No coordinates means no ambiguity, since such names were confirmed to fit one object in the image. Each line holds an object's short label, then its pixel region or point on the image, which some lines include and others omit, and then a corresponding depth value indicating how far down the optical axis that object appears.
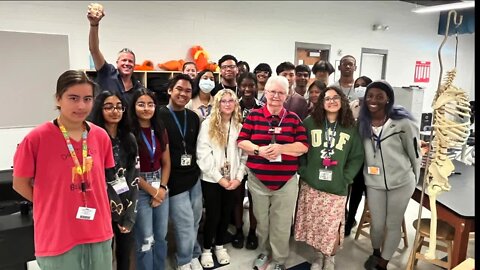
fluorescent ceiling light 3.93
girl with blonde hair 2.46
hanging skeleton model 1.82
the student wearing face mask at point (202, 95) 2.67
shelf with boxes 4.61
